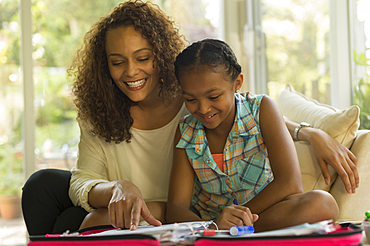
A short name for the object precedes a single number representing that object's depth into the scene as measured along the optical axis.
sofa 1.19
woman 1.35
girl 1.11
